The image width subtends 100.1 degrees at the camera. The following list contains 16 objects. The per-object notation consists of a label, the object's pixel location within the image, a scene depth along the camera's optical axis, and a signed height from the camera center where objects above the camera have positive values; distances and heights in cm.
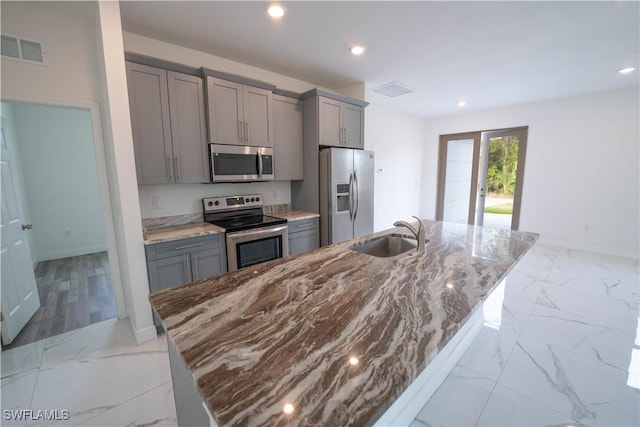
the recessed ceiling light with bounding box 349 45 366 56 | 268 +130
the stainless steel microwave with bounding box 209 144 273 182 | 272 +17
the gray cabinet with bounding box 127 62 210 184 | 229 +50
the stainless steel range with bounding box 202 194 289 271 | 261 -51
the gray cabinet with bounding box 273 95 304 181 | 321 +50
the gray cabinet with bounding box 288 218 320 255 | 312 -68
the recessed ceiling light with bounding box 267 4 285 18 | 202 +129
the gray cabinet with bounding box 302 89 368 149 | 324 +75
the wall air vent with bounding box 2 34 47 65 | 195 +97
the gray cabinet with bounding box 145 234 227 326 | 225 -71
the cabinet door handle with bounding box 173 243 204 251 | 233 -59
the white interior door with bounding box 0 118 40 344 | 220 -71
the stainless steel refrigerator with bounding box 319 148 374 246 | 328 -19
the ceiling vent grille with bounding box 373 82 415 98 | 383 +131
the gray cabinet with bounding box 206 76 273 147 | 264 +68
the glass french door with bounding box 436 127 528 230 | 513 -1
